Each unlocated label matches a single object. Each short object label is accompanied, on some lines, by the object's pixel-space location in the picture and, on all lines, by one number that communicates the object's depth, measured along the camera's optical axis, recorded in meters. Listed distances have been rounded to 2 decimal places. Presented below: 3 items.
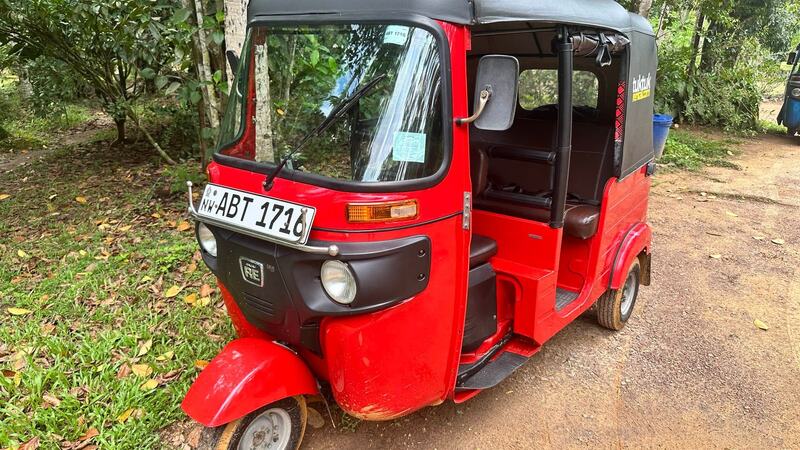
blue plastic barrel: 7.91
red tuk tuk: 2.14
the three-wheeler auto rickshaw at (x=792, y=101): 10.77
